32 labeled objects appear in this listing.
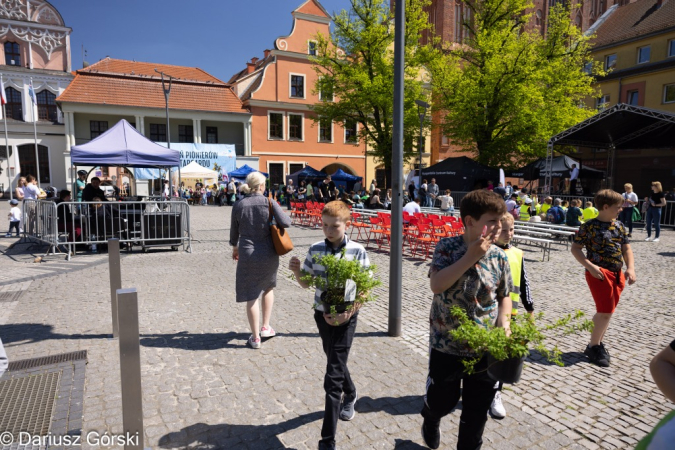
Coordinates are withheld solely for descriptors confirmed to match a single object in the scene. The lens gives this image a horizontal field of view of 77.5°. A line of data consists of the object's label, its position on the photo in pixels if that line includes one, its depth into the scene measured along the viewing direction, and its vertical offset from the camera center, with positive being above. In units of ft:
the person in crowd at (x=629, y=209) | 45.34 -2.09
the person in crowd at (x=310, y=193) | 84.80 -0.63
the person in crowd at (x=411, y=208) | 42.32 -1.86
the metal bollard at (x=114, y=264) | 14.84 -2.63
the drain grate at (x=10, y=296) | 20.46 -5.30
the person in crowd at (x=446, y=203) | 55.31 -1.75
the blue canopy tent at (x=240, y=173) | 98.53 +3.96
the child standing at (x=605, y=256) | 13.30 -2.12
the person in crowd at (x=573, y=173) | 69.72 +2.82
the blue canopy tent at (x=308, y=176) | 93.56 +3.13
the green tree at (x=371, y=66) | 82.48 +25.20
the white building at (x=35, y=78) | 122.52 +33.29
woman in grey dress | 14.42 -1.93
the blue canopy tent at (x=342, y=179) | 94.89 +2.50
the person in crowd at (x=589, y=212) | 39.24 -2.09
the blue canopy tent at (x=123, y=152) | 32.71 +3.08
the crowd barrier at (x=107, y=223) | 31.32 -2.64
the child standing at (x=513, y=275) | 10.67 -2.32
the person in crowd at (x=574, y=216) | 42.63 -2.64
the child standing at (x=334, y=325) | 8.80 -3.03
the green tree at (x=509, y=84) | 77.92 +20.34
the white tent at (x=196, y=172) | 87.25 +3.71
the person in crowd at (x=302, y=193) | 85.73 -0.65
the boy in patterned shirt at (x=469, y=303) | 7.39 -2.08
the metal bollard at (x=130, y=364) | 7.76 -3.23
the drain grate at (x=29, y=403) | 10.07 -5.62
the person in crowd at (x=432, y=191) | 72.33 -0.18
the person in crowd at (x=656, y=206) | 42.09 -1.61
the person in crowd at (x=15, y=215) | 41.53 -2.48
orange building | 119.65 +23.60
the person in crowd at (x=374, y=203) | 64.69 -2.01
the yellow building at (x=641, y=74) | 102.19 +30.09
